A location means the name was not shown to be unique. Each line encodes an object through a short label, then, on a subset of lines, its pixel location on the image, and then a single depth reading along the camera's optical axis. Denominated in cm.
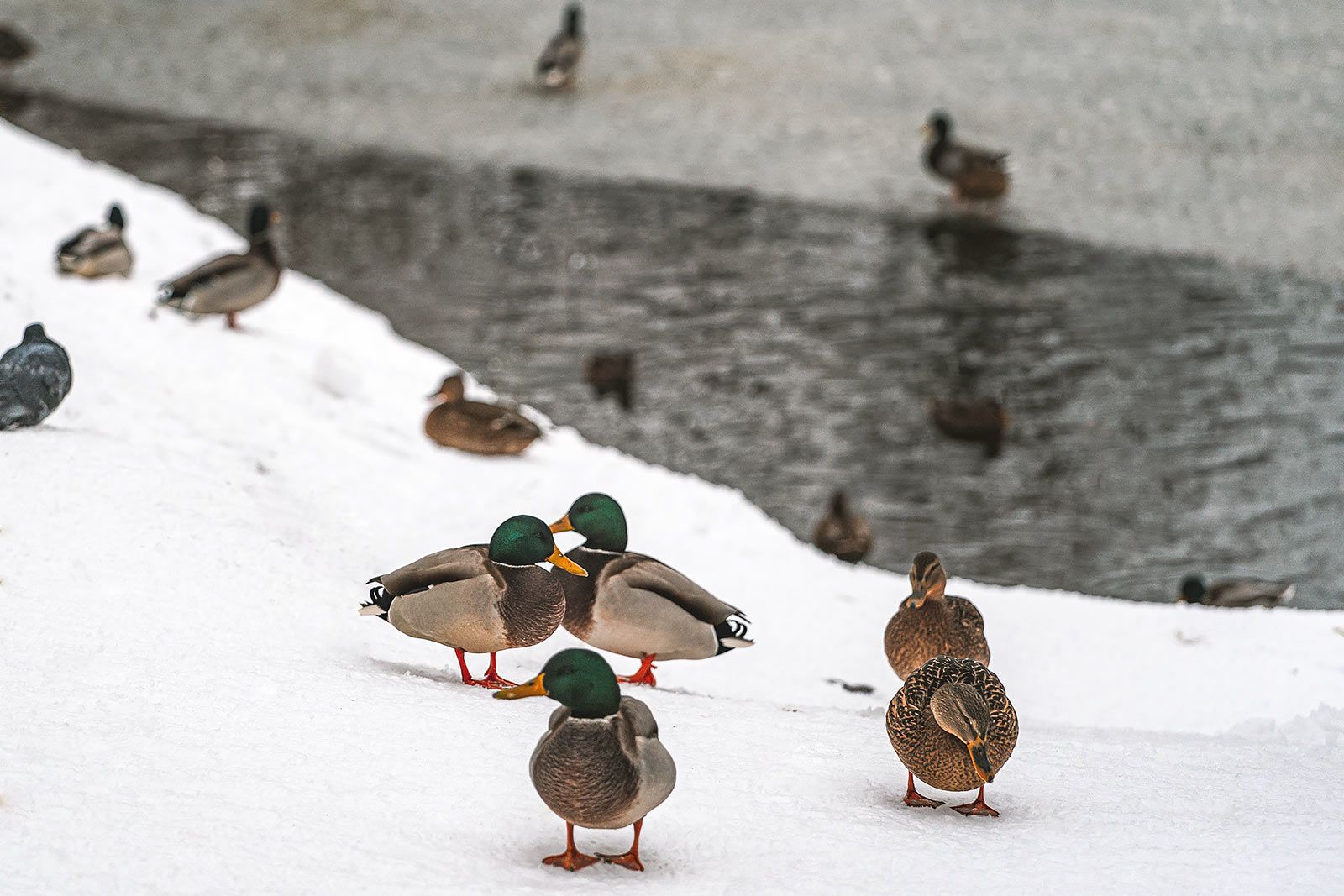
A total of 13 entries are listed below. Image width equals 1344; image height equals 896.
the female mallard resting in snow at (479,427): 1526
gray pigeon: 1116
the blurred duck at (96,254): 1689
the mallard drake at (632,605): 935
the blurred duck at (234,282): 1650
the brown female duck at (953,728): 757
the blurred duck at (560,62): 3581
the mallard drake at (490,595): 864
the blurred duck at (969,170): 2908
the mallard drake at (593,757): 632
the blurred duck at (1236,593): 1527
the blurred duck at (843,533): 1650
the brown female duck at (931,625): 1011
